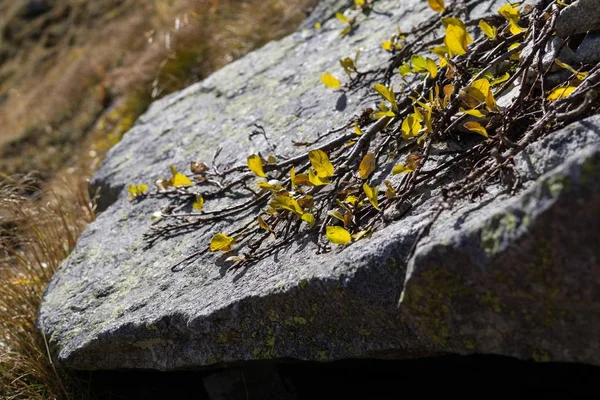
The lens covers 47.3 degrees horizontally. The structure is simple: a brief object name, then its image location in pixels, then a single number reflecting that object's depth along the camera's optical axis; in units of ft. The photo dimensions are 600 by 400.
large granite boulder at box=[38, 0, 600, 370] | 4.64
